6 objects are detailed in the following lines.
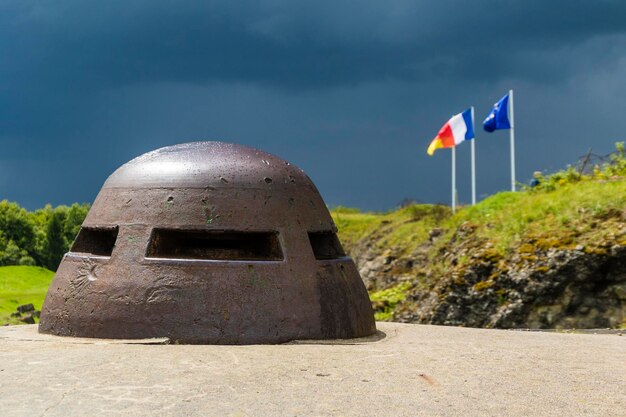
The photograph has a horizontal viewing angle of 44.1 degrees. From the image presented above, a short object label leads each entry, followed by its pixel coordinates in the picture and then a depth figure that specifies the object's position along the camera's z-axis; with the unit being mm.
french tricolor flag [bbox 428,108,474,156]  27000
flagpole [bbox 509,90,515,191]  25597
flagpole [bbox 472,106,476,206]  26609
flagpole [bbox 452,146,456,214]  26844
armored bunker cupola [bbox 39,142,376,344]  6977
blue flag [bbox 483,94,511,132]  26828
